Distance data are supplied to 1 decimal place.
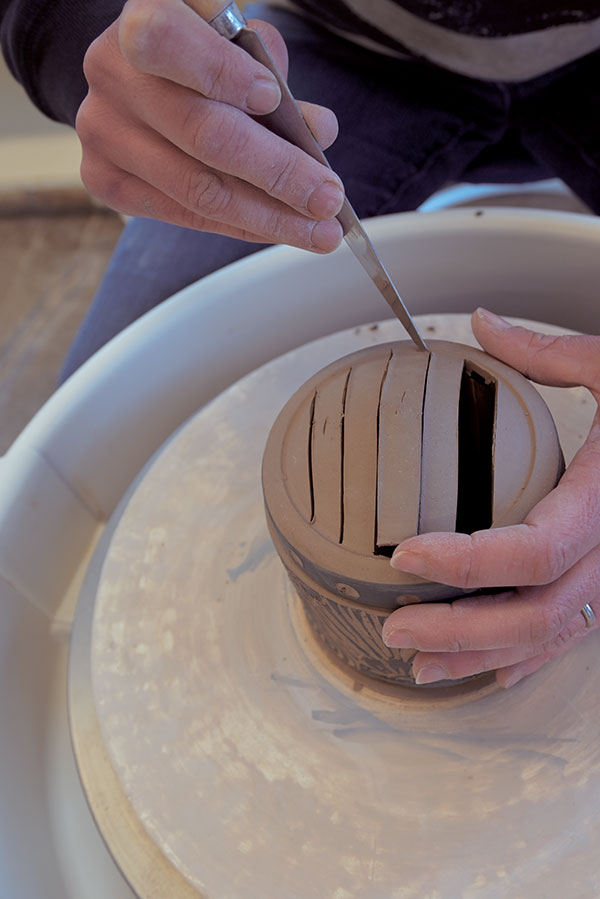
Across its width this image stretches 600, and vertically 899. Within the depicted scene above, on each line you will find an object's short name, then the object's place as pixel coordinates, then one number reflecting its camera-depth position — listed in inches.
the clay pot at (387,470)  23.1
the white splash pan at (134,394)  32.1
